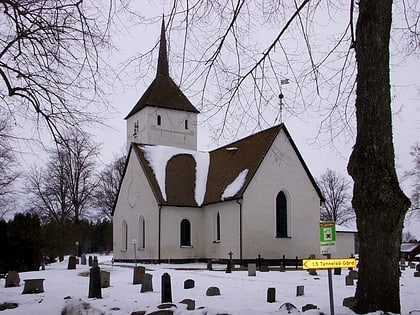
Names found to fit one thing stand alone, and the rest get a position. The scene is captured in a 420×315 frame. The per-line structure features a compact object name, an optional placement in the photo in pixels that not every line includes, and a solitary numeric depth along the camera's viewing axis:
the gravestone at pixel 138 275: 18.69
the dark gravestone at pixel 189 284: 16.70
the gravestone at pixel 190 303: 11.27
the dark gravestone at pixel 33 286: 15.53
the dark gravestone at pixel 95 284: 14.09
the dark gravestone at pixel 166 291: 13.16
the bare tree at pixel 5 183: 29.23
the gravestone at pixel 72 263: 27.73
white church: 32.69
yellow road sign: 7.76
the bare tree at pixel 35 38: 10.61
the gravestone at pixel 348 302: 9.64
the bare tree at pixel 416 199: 43.89
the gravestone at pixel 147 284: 15.98
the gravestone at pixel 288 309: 9.21
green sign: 8.18
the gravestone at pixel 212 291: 14.88
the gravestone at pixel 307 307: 10.56
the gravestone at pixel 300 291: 14.93
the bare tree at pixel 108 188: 63.06
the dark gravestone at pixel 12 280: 17.80
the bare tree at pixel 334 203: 78.00
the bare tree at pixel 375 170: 8.41
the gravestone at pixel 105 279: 17.38
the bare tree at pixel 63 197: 52.47
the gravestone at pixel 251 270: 22.58
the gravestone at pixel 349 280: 17.75
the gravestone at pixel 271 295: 13.66
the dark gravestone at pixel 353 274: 18.92
